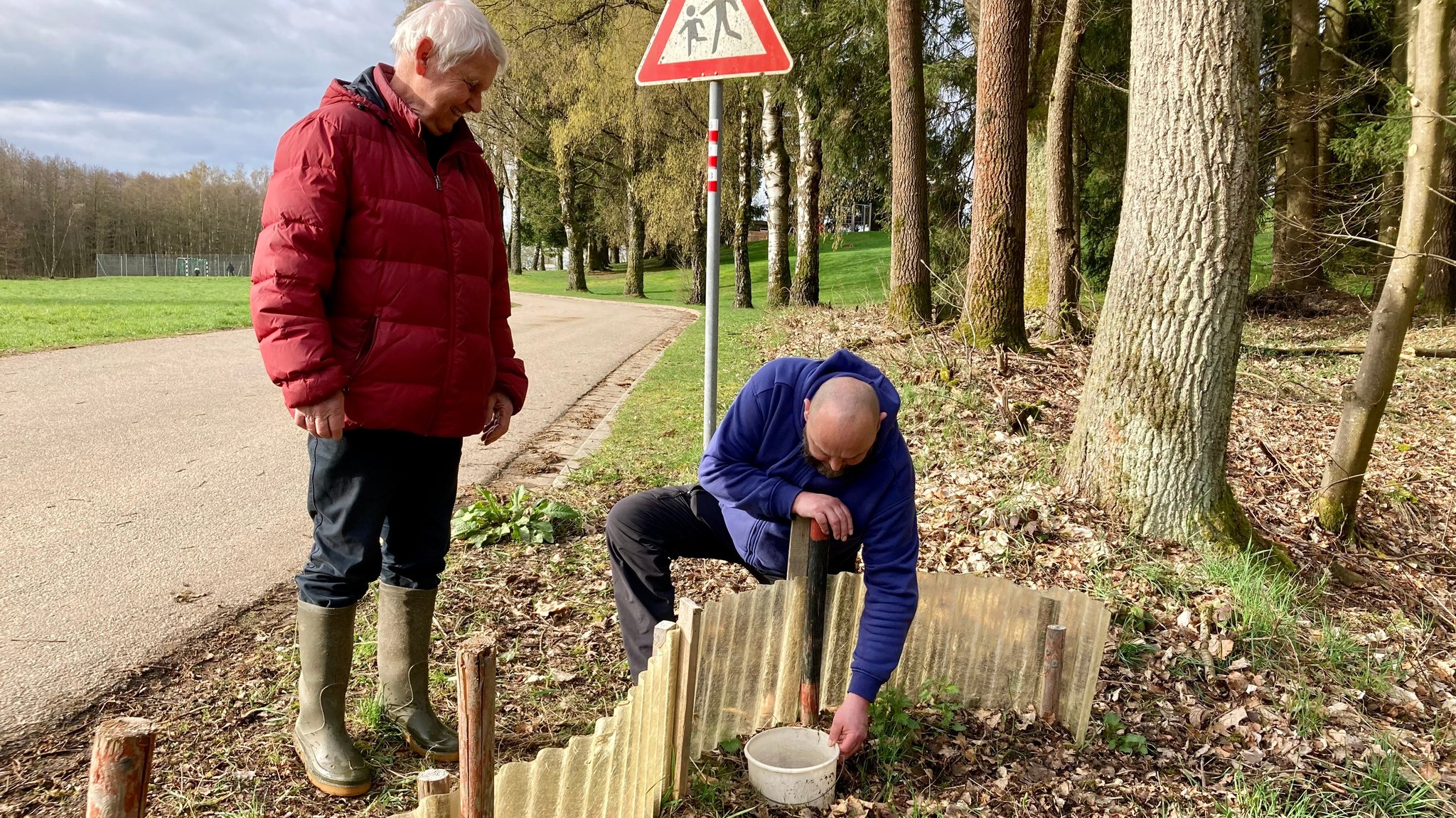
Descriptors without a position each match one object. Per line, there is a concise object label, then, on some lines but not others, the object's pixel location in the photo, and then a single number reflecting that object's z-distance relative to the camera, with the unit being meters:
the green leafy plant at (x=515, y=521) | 4.45
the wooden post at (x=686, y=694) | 2.29
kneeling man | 2.62
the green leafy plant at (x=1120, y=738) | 3.00
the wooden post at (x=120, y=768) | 1.21
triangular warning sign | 3.97
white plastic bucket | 2.46
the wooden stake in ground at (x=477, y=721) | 1.63
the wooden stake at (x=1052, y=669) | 2.96
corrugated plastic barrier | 1.97
